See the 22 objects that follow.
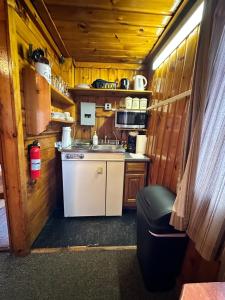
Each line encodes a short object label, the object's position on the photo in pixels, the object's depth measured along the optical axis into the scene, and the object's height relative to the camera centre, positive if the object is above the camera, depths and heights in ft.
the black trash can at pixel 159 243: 3.56 -2.78
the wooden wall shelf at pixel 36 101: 4.45 +0.59
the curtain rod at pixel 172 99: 4.46 +0.93
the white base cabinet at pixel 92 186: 6.66 -2.75
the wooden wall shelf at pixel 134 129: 8.30 -0.21
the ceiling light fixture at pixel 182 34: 3.82 +2.75
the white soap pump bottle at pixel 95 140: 8.37 -0.89
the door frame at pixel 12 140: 3.78 -0.56
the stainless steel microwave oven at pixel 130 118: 7.93 +0.33
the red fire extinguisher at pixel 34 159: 4.79 -1.18
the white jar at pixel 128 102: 7.94 +1.15
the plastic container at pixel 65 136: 7.43 -0.67
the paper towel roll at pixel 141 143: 8.17 -0.94
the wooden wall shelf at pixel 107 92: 7.68 +1.64
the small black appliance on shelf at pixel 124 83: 7.95 +2.11
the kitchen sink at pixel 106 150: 6.61 -1.11
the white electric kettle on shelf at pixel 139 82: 7.89 +2.17
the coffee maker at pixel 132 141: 8.37 -0.88
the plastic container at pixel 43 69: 4.62 +1.55
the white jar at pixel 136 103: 8.00 +1.13
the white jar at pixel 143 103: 8.04 +1.15
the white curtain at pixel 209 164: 2.63 -0.67
